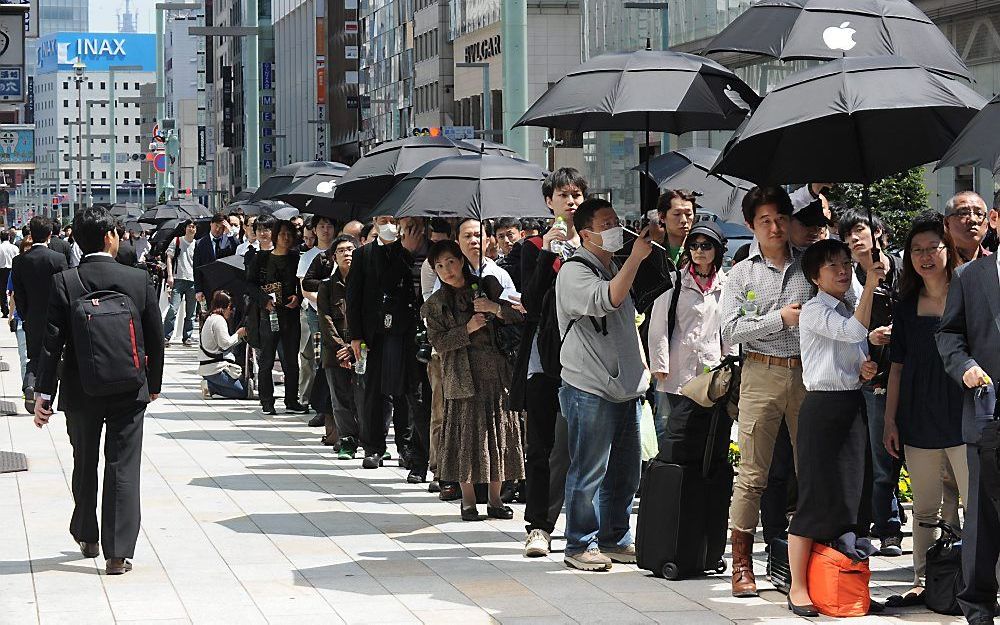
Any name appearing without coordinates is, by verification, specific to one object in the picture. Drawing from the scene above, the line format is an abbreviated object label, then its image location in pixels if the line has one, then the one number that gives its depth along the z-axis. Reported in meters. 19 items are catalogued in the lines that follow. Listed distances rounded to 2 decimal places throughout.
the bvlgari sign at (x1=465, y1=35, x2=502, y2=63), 86.50
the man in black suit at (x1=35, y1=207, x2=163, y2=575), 9.64
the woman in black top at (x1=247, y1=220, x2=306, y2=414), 17.89
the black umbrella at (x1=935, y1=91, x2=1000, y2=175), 7.25
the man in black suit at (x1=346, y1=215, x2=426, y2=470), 13.25
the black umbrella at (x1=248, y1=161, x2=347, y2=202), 20.89
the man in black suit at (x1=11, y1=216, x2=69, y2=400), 17.09
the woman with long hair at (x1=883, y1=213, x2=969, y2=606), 8.48
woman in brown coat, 11.50
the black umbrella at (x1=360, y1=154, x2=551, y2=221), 11.66
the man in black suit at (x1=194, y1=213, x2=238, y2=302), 26.20
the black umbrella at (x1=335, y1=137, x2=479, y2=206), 15.44
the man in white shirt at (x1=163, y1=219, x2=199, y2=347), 28.67
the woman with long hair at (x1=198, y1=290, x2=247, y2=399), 20.47
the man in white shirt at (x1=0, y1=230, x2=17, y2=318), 35.29
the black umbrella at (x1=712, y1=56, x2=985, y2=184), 8.57
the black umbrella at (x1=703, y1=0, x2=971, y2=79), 9.90
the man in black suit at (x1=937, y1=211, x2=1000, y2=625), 7.60
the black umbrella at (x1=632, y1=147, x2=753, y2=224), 14.87
